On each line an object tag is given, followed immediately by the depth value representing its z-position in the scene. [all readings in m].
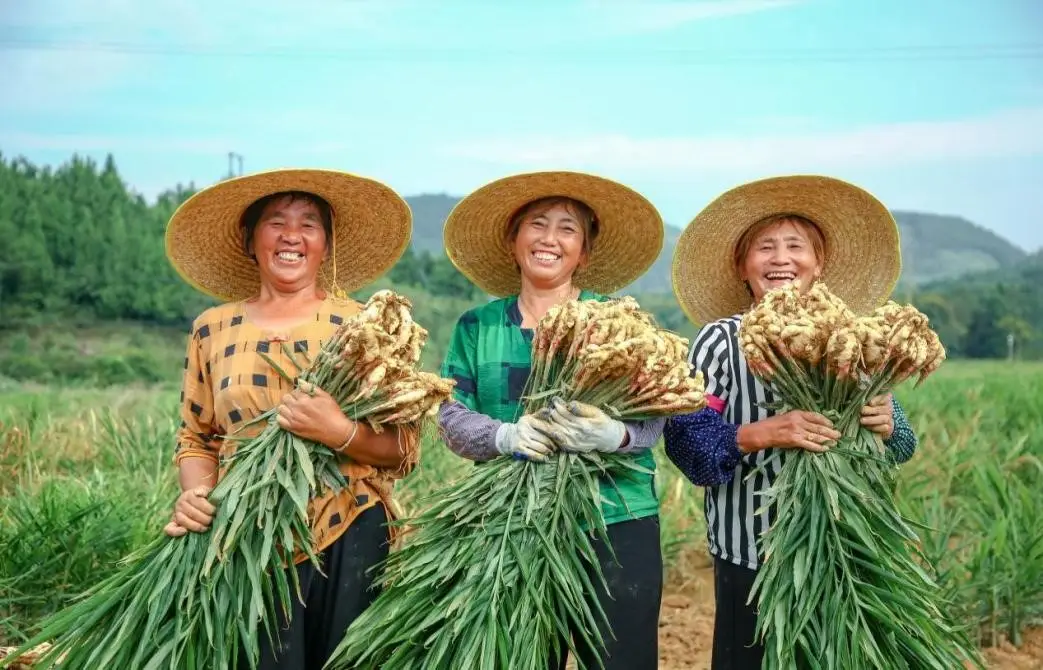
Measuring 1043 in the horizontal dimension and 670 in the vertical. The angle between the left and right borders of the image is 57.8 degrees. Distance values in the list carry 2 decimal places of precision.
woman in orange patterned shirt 2.35
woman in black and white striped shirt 2.43
